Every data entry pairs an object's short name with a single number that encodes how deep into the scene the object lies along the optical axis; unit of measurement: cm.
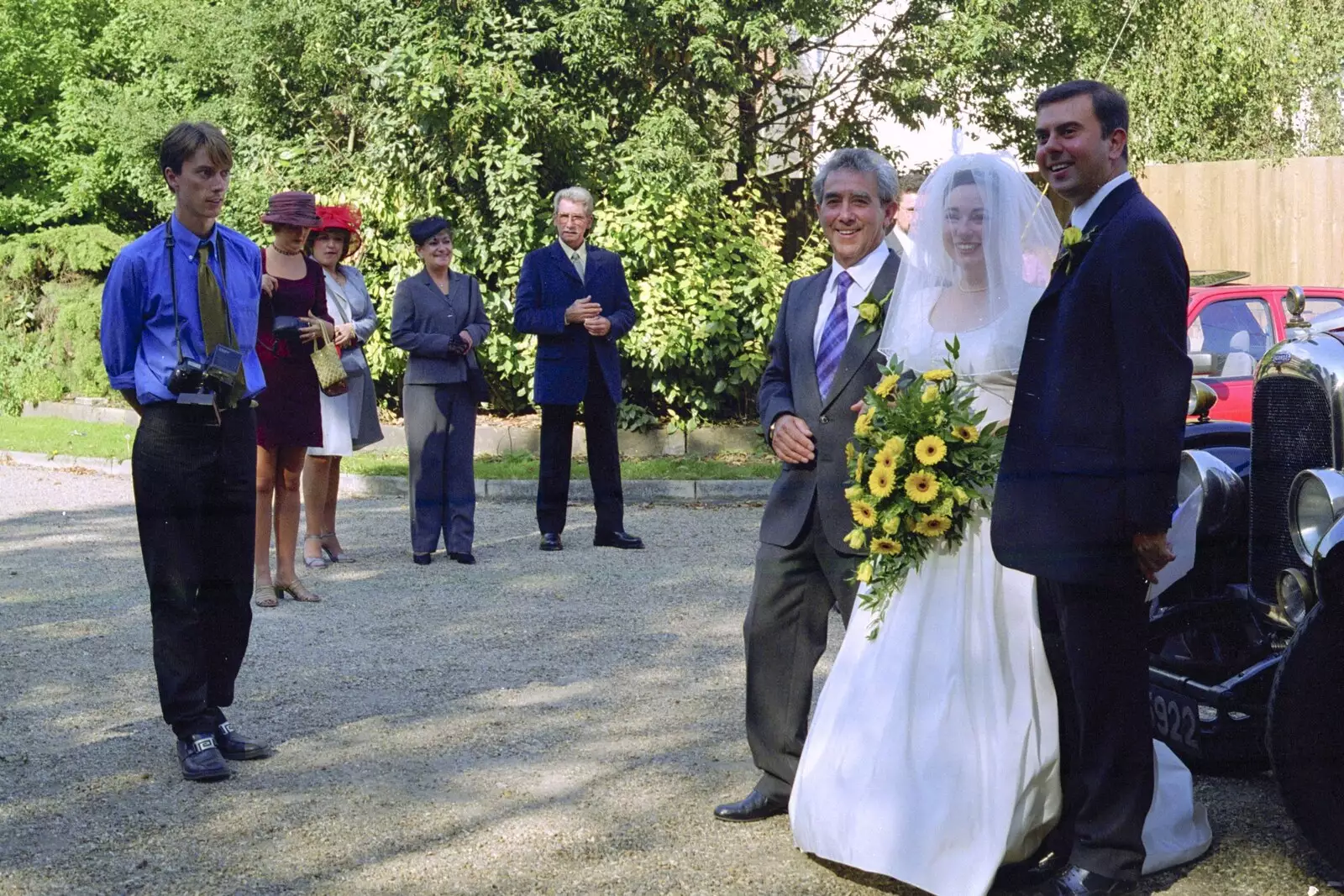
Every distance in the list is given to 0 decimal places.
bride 400
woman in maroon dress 824
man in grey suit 463
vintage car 407
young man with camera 533
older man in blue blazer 1017
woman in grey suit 970
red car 1120
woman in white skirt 928
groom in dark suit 383
